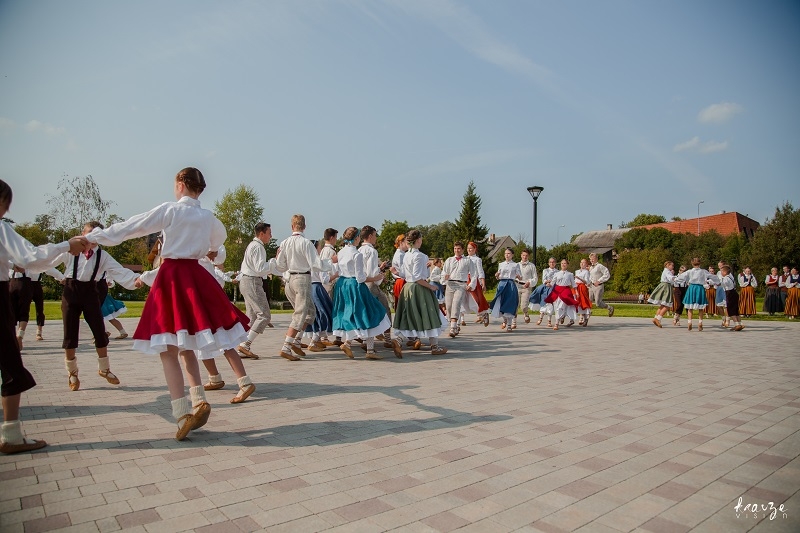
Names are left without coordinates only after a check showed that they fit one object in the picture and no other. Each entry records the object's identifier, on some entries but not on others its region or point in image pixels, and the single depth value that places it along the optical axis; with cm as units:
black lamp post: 1788
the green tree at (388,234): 7431
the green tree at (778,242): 3300
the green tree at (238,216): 6228
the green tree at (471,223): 5894
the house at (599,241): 9359
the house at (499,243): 10450
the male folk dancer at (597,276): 1775
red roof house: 7350
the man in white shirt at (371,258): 868
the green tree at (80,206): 4970
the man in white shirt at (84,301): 614
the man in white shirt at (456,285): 1218
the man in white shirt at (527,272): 1566
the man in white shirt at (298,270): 840
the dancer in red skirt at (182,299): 421
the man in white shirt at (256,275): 897
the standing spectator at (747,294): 2091
